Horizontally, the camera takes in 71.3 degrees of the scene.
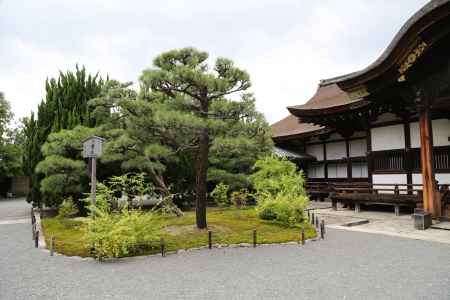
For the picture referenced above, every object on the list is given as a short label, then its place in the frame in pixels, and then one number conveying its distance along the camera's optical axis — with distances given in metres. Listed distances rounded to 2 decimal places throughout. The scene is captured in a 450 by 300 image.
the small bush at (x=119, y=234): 6.89
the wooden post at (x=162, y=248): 7.18
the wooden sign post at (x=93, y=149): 7.72
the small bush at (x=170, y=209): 12.60
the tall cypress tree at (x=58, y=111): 14.86
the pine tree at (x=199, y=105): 8.65
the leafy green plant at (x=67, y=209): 12.81
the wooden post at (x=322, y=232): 8.98
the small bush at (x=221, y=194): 15.82
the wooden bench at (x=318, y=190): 19.19
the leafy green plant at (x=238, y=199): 15.22
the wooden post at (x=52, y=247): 7.58
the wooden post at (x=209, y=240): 7.83
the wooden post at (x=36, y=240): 8.61
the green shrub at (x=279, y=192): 10.31
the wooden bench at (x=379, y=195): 12.86
